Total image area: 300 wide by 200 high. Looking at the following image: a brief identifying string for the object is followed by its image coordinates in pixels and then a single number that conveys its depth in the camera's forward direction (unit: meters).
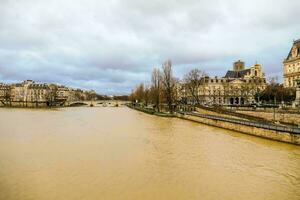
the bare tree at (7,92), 110.61
